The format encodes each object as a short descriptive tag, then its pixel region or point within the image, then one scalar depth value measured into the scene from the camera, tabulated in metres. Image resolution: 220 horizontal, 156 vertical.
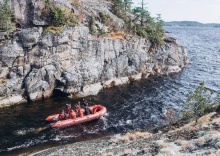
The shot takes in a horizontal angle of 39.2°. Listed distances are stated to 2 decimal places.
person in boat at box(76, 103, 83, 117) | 38.34
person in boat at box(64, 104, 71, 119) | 37.63
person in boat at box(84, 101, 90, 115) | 39.17
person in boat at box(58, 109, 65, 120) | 37.39
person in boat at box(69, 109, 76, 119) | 37.50
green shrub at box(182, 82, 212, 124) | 30.03
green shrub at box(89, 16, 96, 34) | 52.12
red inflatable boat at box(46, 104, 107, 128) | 36.12
